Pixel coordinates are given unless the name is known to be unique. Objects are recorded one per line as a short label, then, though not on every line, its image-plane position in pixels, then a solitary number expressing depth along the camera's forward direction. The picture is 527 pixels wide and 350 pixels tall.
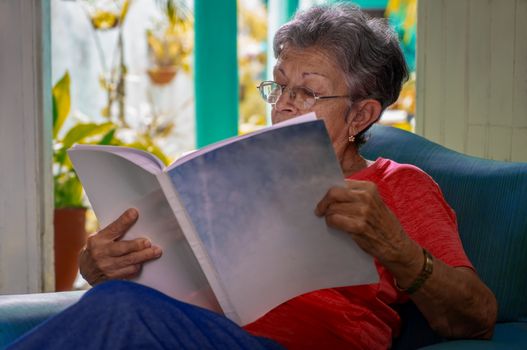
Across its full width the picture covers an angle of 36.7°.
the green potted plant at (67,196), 3.42
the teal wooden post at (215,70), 3.57
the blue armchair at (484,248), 1.56
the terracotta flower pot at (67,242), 3.47
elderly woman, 1.28
